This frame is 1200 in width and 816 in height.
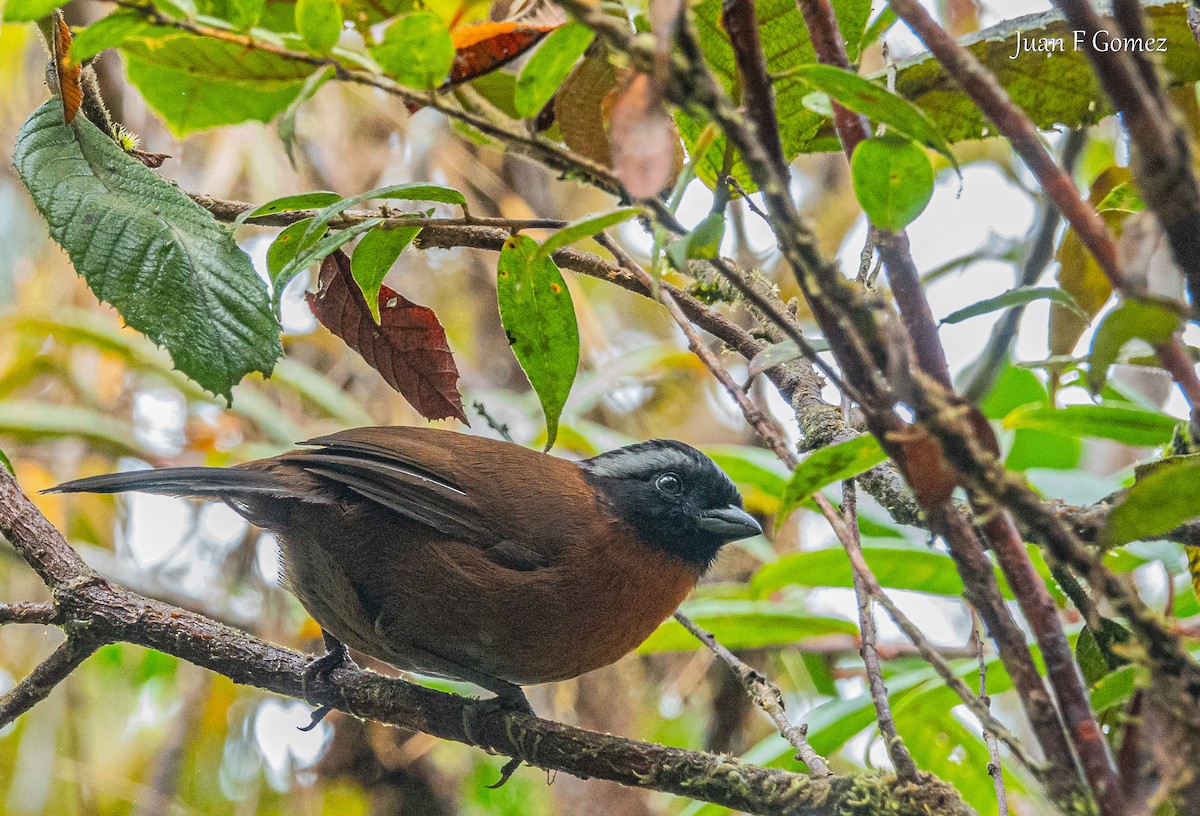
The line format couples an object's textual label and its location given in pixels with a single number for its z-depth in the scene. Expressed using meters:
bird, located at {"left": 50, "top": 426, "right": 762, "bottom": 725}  5.93
